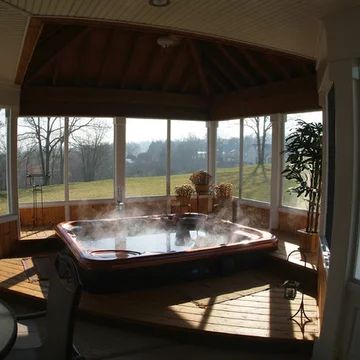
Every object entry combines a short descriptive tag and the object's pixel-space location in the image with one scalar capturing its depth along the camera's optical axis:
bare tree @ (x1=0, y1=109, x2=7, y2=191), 6.05
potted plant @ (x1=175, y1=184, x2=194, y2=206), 7.78
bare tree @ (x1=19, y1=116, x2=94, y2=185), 7.38
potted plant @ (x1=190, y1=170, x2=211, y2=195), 7.84
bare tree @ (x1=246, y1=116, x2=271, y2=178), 7.42
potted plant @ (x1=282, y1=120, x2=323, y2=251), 5.27
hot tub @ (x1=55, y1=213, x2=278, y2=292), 4.40
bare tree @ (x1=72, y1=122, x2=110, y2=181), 7.79
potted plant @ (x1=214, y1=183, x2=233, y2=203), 7.74
